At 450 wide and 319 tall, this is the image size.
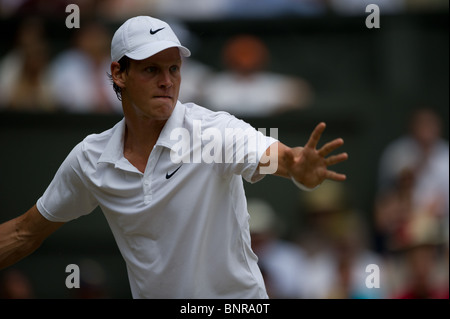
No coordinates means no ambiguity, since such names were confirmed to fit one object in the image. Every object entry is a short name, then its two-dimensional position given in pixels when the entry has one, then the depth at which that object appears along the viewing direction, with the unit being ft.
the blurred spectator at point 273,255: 43.29
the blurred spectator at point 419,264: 42.68
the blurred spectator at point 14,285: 43.70
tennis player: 25.18
